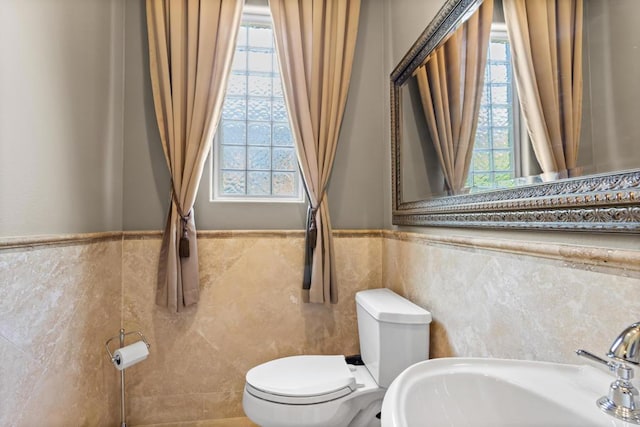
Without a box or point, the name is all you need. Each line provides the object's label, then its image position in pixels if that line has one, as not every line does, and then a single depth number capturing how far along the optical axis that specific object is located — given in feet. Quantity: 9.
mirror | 2.24
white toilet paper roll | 5.24
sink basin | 2.15
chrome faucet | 1.81
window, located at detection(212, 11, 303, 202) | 6.77
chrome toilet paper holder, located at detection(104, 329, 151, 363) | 5.60
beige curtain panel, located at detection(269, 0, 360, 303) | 6.43
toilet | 4.56
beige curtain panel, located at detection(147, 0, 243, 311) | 6.04
